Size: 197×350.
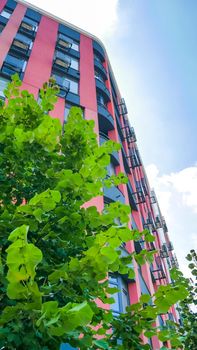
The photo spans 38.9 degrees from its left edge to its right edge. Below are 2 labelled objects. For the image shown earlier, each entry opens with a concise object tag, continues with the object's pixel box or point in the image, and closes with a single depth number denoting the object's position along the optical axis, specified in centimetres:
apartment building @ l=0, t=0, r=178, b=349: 1305
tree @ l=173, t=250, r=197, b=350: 650
